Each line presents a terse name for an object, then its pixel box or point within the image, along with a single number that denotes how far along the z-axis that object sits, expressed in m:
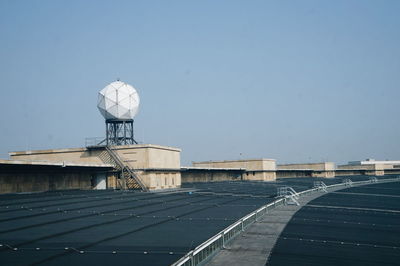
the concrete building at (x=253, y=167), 105.50
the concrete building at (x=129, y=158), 55.88
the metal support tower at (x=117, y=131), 65.75
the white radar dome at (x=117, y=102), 66.00
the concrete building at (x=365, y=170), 155.62
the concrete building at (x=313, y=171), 133.12
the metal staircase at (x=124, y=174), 54.62
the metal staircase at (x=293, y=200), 39.90
